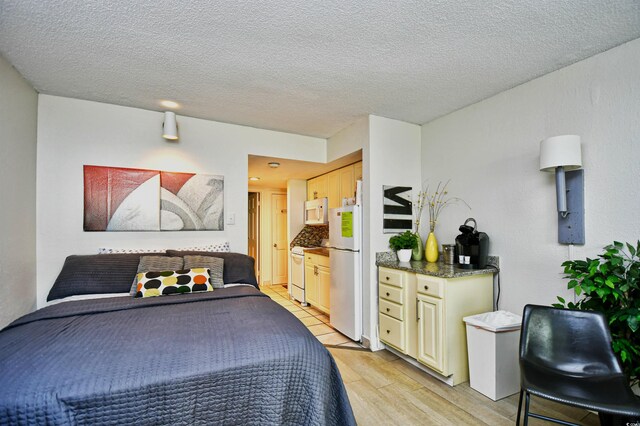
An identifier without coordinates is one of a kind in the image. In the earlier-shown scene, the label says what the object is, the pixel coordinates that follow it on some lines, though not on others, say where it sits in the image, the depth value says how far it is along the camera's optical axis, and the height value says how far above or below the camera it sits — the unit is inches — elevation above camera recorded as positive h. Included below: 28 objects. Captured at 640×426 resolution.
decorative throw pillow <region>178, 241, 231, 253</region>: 127.1 -11.4
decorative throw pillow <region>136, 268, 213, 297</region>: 93.5 -19.3
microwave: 186.7 +5.6
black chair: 56.9 -32.2
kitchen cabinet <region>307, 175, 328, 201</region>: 193.6 +21.9
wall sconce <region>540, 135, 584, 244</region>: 81.0 +10.9
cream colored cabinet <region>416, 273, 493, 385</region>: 96.5 -31.8
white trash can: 87.4 -40.0
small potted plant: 124.6 -10.1
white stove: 194.2 -36.8
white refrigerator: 131.9 -22.3
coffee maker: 105.0 -10.3
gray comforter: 43.8 -24.0
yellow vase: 123.7 -12.1
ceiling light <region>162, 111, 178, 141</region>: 120.4 +37.7
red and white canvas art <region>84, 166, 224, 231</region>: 114.3 +8.5
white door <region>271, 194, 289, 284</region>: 254.2 -15.5
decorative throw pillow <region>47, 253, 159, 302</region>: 96.7 -17.5
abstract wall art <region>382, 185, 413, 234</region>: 129.4 +4.6
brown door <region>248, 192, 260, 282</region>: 250.7 -5.3
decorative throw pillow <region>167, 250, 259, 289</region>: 112.6 -17.7
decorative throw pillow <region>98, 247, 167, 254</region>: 112.9 -11.3
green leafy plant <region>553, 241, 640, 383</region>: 67.4 -16.9
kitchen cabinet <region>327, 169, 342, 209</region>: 175.8 +18.7
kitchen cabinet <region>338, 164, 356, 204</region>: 163.2 +20.4
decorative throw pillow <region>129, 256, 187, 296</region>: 101.8 -14.5
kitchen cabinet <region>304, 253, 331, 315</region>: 165.6 -34.8
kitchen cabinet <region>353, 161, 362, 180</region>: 155.7 +25.5
